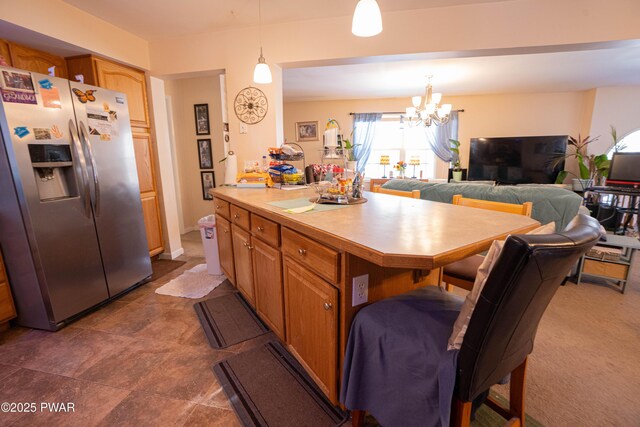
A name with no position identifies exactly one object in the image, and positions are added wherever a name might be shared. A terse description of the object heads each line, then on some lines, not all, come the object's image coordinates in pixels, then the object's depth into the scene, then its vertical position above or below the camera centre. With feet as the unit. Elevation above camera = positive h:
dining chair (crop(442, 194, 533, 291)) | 4.75 -2.02
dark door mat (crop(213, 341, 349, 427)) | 4.08 -3.80
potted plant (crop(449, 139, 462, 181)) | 19.20 -0.50
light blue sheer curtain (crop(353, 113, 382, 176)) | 20.10 +1.36
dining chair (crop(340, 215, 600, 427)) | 2.05 -1.83
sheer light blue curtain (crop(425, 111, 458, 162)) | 19.49 +1.11
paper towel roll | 9.04 -0.51
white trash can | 8.70 -2.72
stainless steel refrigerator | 5.51 -0.86
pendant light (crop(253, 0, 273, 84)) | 6.81 +1.94
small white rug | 7.93 -3.86
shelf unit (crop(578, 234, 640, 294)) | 7.48 -3.12
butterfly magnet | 6.44 +1.41
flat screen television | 17.88 -0.51
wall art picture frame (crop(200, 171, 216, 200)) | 13.71 -1.29
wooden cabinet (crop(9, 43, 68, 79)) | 7.15 +2.58
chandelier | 13.09 +2.03
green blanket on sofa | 7.75 -1.35
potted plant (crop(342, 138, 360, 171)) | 19.76 +0.34
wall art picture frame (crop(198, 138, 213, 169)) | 13.42 +0.02
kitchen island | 2.77 -1.27
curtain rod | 19.80 +2.83
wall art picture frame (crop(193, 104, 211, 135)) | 13.12 +1.69
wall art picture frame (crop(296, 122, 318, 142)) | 20.80 +1.66
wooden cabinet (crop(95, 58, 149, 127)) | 8.23 +2.20
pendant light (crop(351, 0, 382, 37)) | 4.45 +2.13
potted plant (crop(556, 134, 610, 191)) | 16.21 -0.86
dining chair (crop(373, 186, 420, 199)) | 6.24 -0.97
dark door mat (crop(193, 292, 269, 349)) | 5.93 -3.83
